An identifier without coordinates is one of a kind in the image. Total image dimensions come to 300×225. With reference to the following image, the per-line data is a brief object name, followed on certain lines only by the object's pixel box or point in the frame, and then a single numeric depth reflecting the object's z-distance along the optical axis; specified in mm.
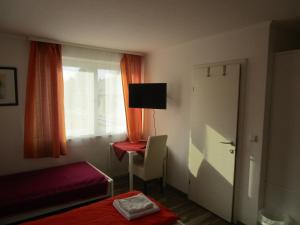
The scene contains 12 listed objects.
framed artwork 3020
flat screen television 3537
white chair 3330
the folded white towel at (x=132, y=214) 1861
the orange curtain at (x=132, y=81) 4023
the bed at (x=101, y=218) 1808
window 3551
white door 2701
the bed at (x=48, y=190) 2465
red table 3469
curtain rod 3111
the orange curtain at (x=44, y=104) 3170
